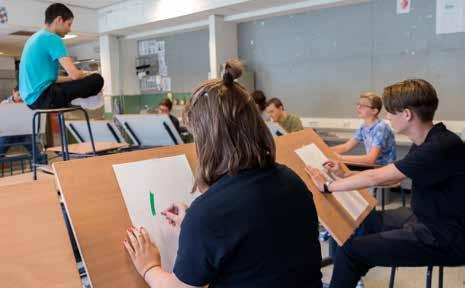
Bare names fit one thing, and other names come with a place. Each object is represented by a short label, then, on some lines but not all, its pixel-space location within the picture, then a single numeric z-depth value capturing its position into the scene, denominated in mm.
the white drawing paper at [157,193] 1149
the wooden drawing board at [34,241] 889
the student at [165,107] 5129
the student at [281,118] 3990
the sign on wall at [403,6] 4422
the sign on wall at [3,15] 5805
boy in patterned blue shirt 2915
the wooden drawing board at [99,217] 1007
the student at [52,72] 1926
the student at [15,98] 5146
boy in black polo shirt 1678
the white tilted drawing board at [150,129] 3793
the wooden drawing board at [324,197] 1635
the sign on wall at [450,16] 4094
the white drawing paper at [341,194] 1851
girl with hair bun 924
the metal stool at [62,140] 2121
